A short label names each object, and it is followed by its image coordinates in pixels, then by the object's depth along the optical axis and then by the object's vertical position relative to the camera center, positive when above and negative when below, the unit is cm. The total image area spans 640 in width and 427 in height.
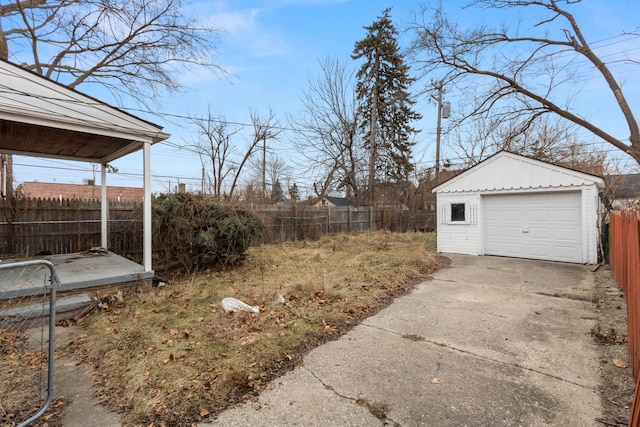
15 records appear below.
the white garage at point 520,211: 816 +4
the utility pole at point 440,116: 1762 +554
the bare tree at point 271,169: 2653 +401
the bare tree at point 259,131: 2071 +557
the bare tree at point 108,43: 1030 +618
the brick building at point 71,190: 2667 +224
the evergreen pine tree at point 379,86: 2008 +836
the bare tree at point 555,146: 1591 +343
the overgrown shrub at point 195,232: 682 -38
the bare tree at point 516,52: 1121 +583
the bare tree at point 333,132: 1866 +483
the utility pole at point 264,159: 2446 +464
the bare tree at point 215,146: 1866 +417
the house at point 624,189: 1296 +103
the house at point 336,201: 3480 +142
